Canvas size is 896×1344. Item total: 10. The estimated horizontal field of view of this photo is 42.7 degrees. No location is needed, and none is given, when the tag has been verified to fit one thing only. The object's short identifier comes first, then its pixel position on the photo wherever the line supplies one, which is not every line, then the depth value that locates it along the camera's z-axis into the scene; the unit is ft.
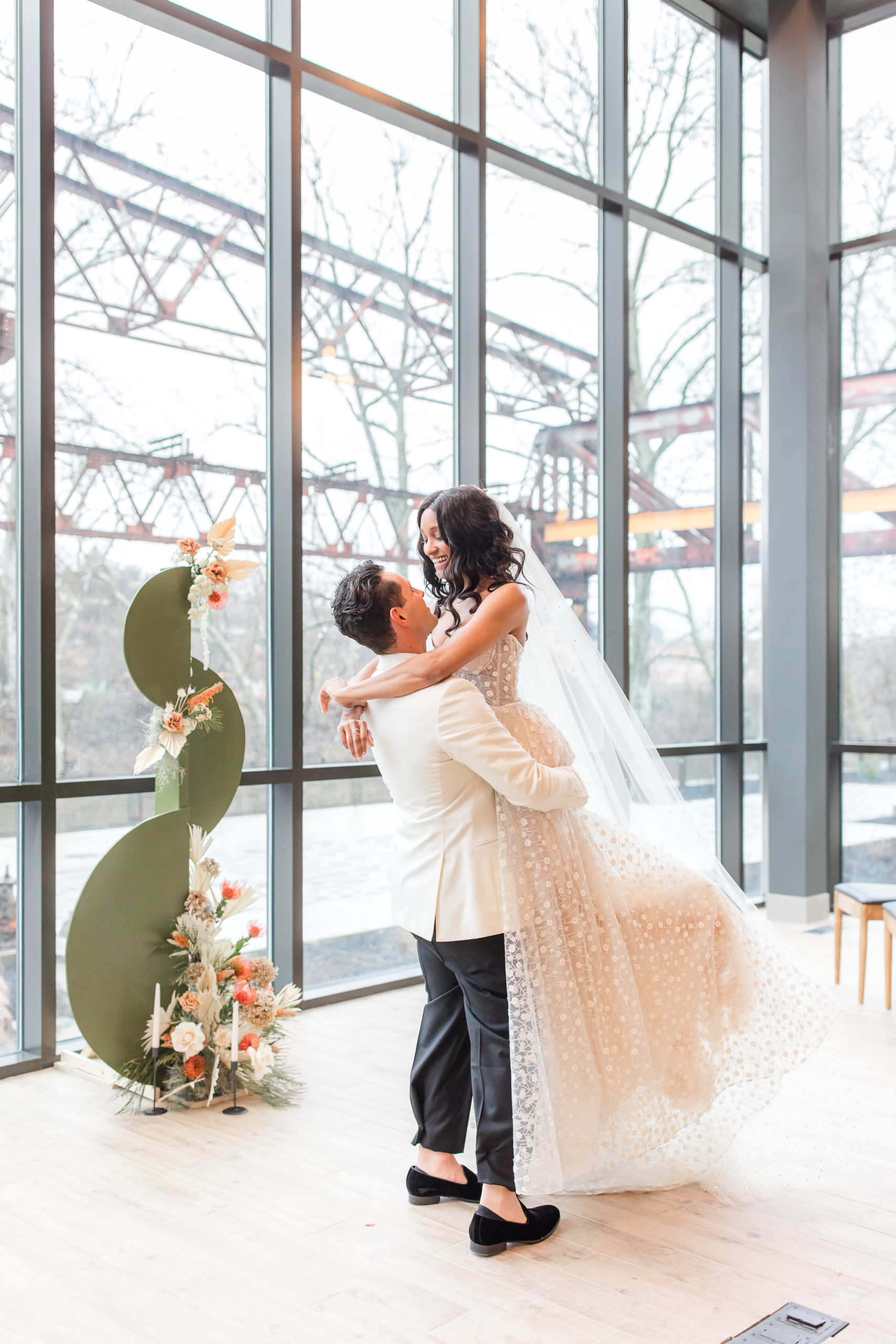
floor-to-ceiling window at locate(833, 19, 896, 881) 20.92
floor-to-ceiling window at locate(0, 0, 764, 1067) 12.59
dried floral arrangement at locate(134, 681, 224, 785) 11.39
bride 8.13
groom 7.89
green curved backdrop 10.93
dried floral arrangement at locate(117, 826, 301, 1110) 11.09
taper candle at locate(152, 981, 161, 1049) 10.98
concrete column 20.51
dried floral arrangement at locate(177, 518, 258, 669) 11.56
